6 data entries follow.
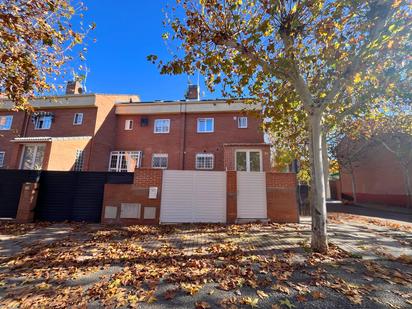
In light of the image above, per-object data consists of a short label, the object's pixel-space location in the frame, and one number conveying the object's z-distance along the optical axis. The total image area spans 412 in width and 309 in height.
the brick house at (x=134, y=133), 18.05
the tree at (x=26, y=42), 5.67
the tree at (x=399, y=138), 18.11
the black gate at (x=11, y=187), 10.07
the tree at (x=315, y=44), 6.08
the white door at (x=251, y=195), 10.05
